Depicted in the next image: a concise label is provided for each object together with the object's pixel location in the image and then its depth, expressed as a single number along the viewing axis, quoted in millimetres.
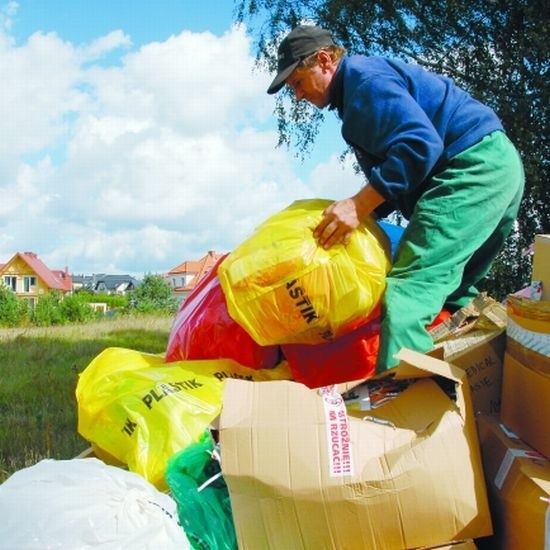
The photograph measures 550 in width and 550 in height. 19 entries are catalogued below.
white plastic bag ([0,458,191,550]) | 1373
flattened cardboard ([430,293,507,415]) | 2078
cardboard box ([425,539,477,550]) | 1543
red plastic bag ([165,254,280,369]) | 2391
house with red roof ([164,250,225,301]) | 75838
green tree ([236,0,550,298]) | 8023
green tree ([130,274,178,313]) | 51981
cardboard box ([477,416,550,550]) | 1509
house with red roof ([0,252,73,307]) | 62625
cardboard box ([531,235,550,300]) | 1931
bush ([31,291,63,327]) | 21766
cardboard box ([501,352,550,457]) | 1718
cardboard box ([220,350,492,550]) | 1526
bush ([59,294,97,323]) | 24502
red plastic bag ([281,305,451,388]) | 2238
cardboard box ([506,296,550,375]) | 1720
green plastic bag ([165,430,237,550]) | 1634
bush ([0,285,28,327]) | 26750
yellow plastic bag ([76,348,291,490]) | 1885
